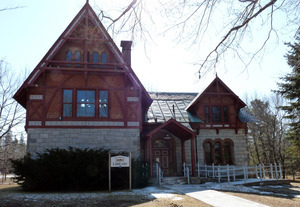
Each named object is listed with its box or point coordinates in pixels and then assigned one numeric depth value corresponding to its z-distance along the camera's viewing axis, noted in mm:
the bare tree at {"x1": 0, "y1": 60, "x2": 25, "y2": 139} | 26219
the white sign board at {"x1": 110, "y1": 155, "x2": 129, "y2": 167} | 13066
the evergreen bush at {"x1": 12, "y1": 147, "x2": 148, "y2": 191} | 13039
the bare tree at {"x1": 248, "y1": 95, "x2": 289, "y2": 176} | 32066
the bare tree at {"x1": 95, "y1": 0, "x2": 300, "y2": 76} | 6676
